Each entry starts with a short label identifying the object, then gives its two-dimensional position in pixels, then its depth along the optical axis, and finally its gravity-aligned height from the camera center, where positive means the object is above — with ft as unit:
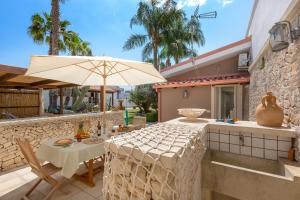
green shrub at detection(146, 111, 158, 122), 45.47 -5.67
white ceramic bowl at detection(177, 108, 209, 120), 8.60 -0.83
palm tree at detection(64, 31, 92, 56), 42.27 +15.93
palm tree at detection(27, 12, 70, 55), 38.45 +18.07
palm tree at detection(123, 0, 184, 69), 46.22 +25.01
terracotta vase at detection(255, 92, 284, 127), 6.77 -0.63
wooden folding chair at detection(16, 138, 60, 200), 9.15 -4.46
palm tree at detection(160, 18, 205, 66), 48.57 +20.28
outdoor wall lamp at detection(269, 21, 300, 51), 6.27 +2.90
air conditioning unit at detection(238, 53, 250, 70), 23.57 +5.91
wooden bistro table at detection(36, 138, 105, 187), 9.46 -3.85
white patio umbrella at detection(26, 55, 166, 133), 10.41 +2.45
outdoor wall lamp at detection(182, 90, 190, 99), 27.73 +0.82
